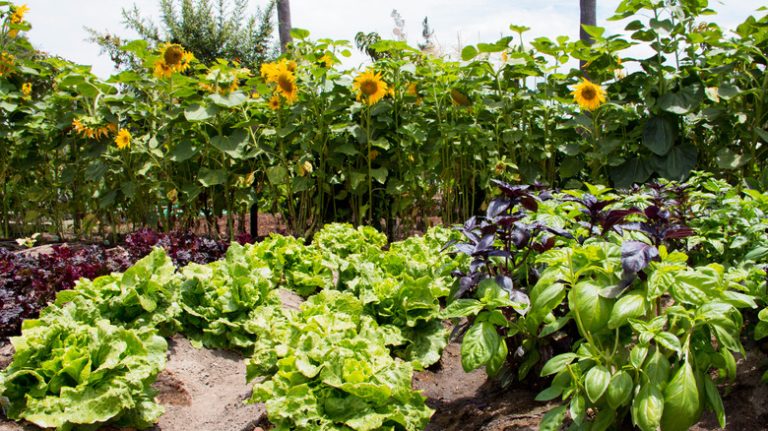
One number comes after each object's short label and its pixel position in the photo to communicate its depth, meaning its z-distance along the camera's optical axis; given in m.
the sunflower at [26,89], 5.81
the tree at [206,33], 12.99
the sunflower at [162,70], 4.53
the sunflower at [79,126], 4.77
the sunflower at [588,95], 4.36
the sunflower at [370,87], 4.55
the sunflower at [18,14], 5.78
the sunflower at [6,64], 5.55
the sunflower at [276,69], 4.50
